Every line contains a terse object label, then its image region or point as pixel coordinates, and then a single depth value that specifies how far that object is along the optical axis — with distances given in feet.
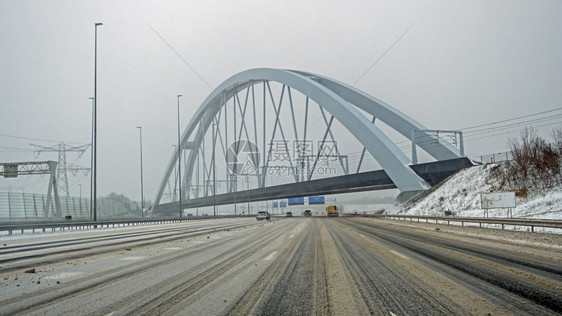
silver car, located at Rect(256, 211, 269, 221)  175.76
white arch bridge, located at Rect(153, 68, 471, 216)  157.58
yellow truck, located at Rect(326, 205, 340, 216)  253.85
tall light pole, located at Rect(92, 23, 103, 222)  104.88
